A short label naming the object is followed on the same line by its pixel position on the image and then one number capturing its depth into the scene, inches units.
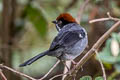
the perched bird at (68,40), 251.2
